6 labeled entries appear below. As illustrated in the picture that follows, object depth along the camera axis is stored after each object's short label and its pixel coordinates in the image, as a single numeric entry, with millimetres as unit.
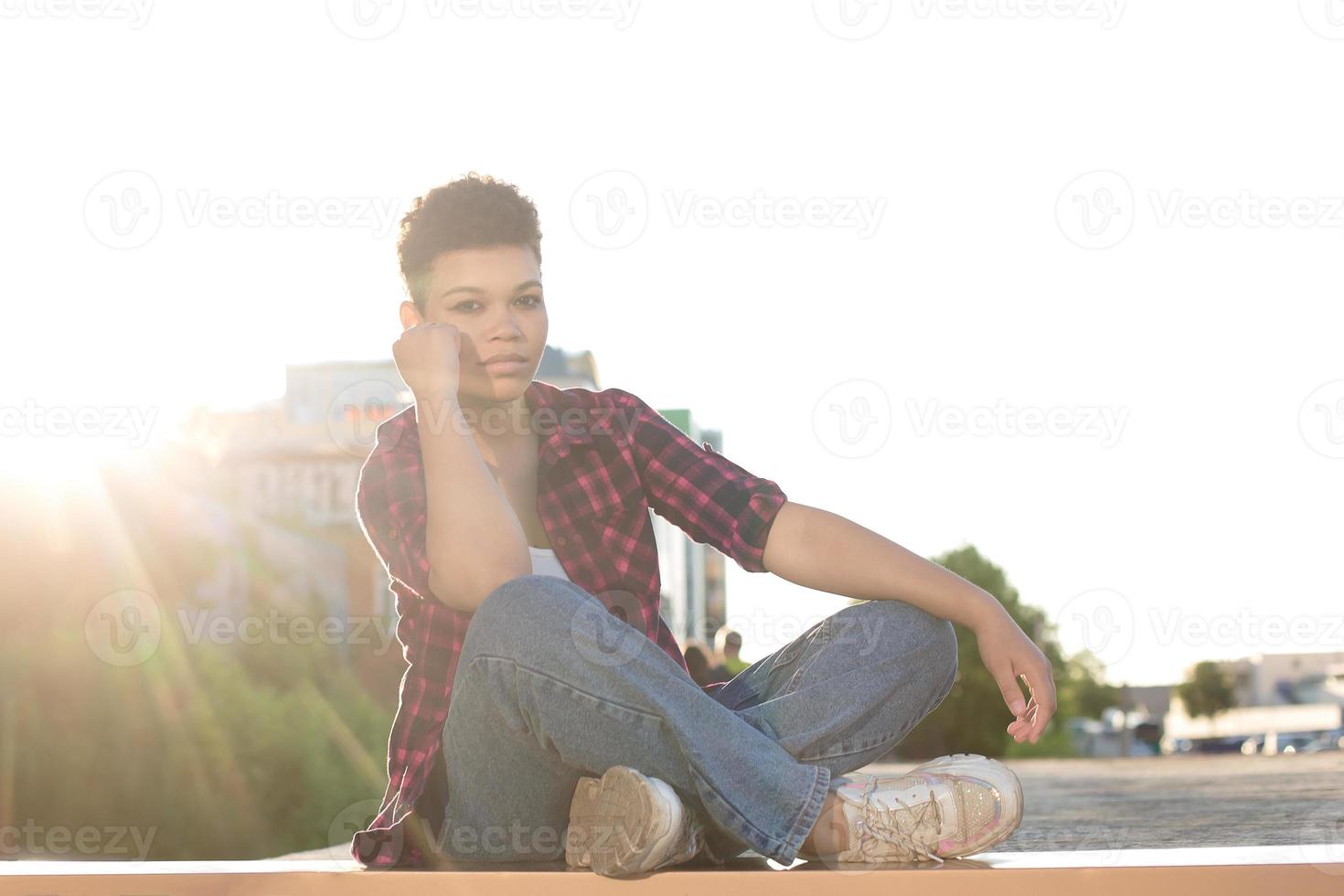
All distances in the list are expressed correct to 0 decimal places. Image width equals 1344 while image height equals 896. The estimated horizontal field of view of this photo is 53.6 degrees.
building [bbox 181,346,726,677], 22062
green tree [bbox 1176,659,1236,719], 63969
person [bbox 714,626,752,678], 9242
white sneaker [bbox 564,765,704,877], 1952
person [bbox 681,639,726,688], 7020
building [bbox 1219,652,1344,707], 65125
